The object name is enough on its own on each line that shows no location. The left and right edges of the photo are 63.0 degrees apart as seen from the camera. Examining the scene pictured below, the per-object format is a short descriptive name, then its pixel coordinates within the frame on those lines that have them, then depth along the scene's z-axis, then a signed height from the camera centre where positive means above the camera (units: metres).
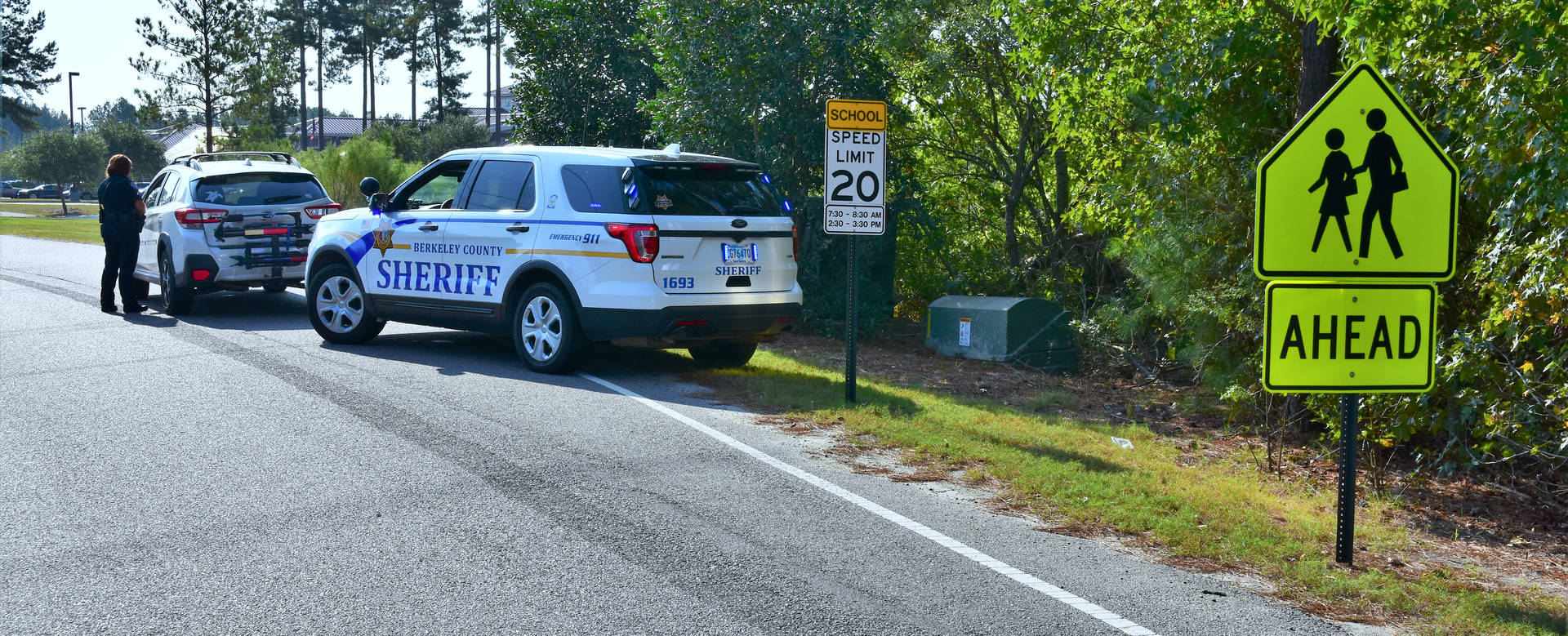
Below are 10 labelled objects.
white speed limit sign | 9.32 +0.44
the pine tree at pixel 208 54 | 47.41 +6.49
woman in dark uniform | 14.22 +0.03
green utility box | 12.69 -0.96
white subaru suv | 13.95 +0.03
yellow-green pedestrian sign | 5.34 +0.16
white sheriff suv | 9.72 -0.16
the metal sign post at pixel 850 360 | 9.41 -0.92
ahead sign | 5.43 -0.40
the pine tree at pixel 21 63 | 71.88 +9.44
